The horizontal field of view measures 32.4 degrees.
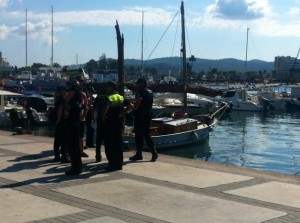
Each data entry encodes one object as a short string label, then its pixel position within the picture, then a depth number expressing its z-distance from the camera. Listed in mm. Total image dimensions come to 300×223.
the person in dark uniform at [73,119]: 9758
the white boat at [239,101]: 58062
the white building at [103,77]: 80688
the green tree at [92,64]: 136500
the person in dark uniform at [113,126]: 10219
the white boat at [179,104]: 46131
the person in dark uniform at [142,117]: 11266
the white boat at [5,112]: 33562
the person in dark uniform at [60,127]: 11117
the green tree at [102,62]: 136412
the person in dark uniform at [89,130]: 13633
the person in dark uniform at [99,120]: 10344
